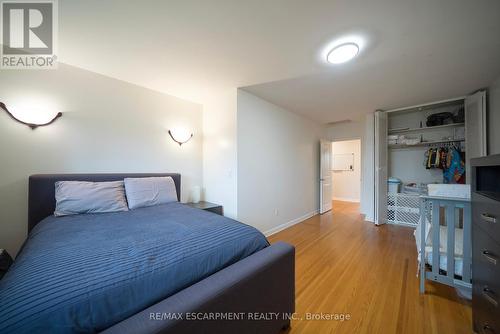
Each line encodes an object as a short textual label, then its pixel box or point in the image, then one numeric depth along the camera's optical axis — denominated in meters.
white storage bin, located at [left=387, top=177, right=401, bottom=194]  3.81
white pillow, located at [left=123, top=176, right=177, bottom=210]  2.15
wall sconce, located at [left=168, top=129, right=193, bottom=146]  2.95
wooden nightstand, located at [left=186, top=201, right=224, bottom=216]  2.77
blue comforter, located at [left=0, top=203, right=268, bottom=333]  0.66
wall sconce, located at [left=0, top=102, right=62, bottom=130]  1.79
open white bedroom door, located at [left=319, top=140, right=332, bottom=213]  4.63
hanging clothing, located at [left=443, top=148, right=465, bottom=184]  3.19
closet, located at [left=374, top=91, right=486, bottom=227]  3.20
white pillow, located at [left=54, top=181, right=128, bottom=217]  1.80
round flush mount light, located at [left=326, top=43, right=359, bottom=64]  1.74
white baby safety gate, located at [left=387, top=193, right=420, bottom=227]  3.56
